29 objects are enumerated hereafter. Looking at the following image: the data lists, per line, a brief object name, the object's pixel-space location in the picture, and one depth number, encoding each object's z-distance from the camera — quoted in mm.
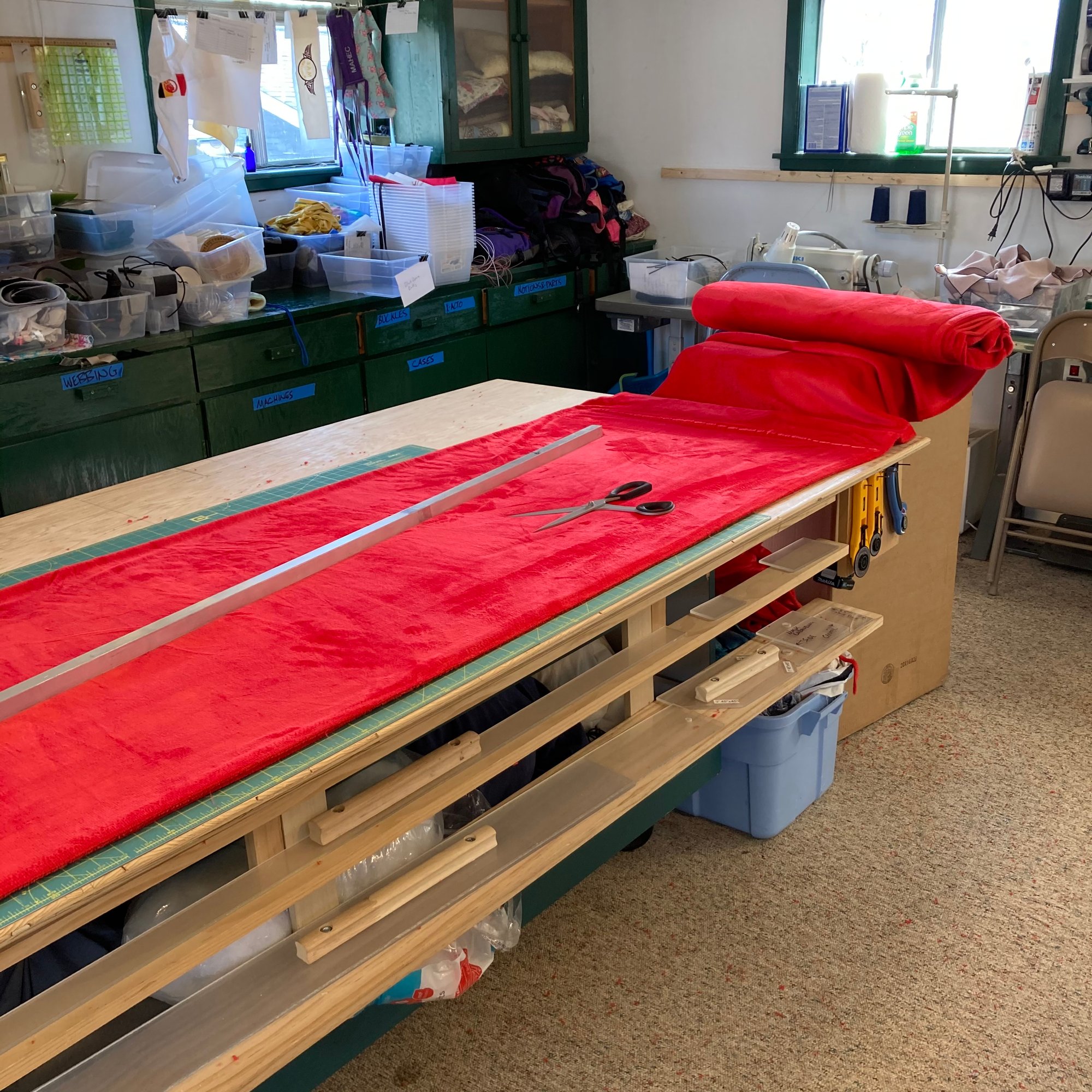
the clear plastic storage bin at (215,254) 3400
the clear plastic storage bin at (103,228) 3314
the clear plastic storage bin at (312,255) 3898
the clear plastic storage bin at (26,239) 3119
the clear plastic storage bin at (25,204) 3117
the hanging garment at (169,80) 3619
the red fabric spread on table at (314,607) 1084
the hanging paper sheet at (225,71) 3664
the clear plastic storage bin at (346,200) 4191
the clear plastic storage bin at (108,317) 3094
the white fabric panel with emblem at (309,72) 3966
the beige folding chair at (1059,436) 3297
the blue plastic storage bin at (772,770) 2221
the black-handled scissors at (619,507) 1702
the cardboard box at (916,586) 2562
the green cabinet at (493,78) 4160
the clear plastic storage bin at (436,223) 3896
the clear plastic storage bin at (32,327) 2947
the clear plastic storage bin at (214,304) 3363
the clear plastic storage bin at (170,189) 3619
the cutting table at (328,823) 1009
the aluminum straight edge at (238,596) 1236
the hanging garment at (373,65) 4148
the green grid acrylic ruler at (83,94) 3479
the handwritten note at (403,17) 4094
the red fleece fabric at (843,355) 2043
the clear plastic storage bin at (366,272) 3850
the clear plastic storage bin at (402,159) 4219
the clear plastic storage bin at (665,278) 4152
